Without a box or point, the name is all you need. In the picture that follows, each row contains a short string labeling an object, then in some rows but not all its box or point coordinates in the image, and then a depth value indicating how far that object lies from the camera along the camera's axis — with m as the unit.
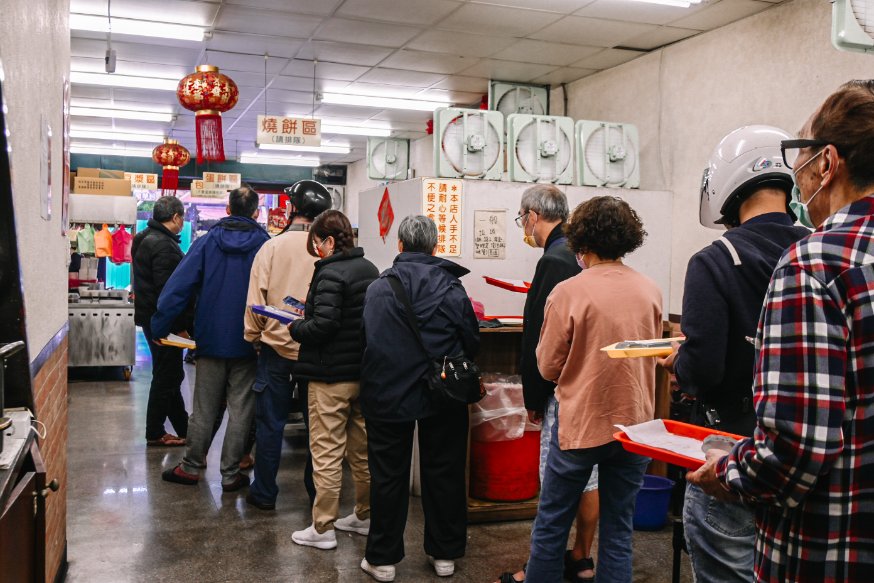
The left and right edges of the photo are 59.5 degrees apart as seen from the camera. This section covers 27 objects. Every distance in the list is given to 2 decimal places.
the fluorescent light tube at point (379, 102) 9.71
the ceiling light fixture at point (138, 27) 6.60
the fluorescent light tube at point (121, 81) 8.77
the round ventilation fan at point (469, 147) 5.30
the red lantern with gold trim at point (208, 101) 6.47
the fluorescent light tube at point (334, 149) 14.21
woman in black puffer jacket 3.64
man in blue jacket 4.52
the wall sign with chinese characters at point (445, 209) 5.10
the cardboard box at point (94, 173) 9.29
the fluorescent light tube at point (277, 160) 15.73
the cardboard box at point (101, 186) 8.93
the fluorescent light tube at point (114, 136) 12.95
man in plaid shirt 1.25
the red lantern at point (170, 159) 10.81
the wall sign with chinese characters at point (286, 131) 8.57
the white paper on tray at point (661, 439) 1.72
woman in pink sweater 2.72
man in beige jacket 4.23
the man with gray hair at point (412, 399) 3.33
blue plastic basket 4.16
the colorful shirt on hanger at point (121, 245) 9.84
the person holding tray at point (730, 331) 1.86
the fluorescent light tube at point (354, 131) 12.05
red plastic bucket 4.21
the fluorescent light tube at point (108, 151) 14.73
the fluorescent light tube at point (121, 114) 10.88
